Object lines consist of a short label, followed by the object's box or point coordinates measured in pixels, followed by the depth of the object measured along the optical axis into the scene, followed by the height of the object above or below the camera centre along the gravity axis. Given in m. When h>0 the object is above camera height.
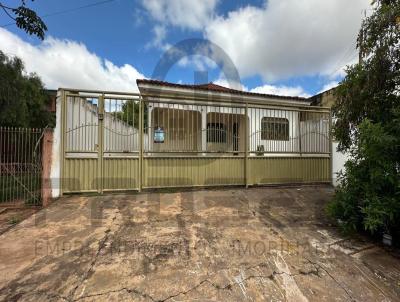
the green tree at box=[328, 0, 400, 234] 3.42 +0.37
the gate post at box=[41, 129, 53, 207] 5.27 -0.22
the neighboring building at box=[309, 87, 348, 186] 7.07 +1.97
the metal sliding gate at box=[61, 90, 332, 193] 5.59 +0.28
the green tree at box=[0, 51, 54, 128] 9.66 +2.72
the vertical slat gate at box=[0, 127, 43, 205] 5.88 -0.31
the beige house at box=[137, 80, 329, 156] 6.18 +0.69
